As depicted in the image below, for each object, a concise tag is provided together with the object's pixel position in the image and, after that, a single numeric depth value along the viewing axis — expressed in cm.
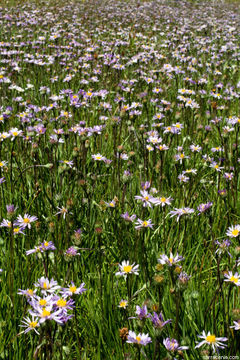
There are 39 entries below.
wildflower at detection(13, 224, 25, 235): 186
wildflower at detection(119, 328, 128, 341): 126
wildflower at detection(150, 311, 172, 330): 113
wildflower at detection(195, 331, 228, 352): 124
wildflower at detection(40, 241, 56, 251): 161
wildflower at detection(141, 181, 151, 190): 211
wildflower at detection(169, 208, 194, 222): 198
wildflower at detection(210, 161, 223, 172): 266
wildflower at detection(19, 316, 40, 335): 130
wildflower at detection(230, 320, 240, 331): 131
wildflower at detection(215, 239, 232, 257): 159
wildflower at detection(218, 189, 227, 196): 221
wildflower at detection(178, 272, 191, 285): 126
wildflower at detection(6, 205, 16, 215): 153
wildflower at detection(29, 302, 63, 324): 113
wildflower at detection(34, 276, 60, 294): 135
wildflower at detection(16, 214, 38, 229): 192
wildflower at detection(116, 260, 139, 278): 155
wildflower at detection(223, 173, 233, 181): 251
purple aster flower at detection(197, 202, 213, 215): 187
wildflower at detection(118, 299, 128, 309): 155
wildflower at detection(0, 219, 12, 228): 189
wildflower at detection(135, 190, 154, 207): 201
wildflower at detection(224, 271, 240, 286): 146
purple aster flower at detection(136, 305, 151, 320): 122
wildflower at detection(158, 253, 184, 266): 144
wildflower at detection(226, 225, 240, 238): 184
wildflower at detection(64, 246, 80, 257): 151
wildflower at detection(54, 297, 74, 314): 127
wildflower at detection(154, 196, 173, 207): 202
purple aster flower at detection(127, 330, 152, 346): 116
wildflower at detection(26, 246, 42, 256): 170
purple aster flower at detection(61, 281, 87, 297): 140
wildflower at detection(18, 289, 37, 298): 136
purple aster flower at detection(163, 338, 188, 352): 120
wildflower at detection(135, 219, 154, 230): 176
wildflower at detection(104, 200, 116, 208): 212
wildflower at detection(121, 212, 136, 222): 184
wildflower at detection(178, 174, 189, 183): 255
